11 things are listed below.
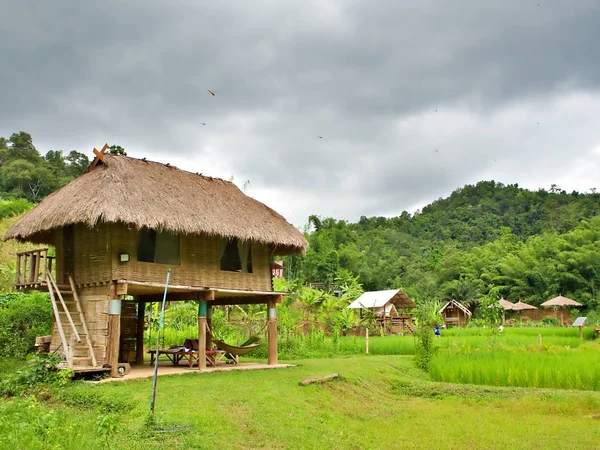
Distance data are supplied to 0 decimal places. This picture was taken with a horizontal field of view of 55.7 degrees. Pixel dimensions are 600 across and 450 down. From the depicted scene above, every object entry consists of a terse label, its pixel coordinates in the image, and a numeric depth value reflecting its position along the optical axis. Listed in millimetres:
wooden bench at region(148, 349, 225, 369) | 12578
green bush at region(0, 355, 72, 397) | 9461
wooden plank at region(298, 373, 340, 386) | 9971
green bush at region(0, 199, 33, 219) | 24805
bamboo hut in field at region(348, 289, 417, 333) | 27188
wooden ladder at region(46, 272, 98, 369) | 10367
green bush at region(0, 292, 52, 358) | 13062
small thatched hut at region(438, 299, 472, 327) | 33656
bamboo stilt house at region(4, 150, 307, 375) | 10727
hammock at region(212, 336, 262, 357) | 13047
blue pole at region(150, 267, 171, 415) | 6625
